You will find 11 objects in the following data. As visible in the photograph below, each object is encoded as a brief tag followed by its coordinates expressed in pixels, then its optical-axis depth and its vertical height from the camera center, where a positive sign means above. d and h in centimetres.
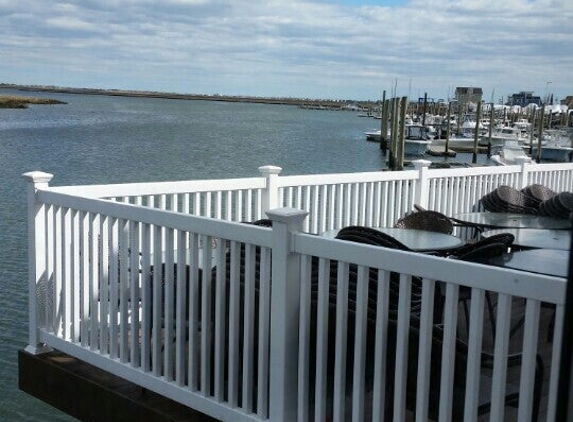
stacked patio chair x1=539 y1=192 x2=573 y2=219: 697 -90
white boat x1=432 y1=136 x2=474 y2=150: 5916 -274
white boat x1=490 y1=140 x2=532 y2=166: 3103 -198
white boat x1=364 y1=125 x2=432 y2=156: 5550 -249
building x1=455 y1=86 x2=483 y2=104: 8301 +187
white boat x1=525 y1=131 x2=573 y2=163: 4647 -236
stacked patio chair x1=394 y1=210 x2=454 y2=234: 632 -98
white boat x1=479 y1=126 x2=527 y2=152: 5844 -221
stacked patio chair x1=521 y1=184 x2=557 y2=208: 796 -88
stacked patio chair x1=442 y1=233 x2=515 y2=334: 481 -93
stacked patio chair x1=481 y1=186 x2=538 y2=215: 763 -95
